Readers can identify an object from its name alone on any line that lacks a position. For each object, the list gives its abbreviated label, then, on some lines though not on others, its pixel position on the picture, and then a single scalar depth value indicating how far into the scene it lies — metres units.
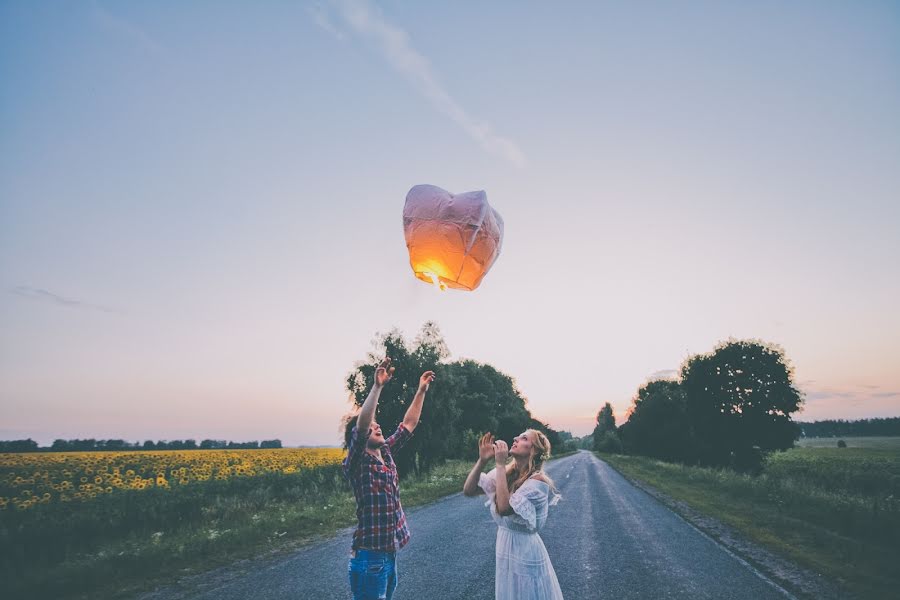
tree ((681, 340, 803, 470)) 33.22
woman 3.42
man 2.98
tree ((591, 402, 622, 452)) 112.28
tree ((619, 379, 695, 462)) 47.94
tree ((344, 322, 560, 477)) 21.09
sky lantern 2.79
